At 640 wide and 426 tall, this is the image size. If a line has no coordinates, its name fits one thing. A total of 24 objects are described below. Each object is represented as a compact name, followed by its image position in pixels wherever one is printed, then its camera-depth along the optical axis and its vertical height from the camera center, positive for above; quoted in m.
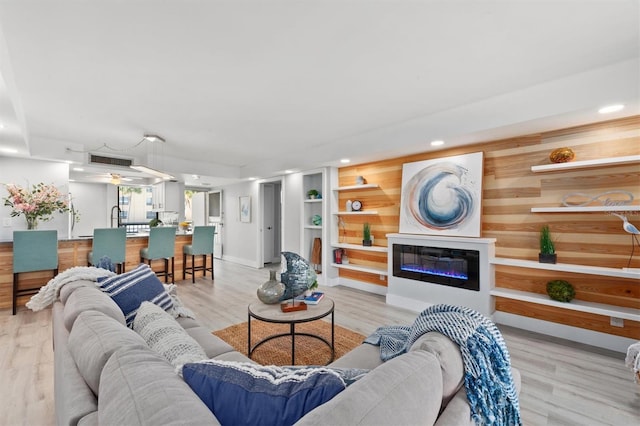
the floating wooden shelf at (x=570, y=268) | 2.54 -0.52
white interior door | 7.21 -0.19
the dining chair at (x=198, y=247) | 5.35 -0.56
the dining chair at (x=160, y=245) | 4.78 -0.48
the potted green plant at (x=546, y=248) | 2.99 -0.35
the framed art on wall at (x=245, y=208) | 7.21 +0.21
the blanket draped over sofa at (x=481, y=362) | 1.04 -0.58
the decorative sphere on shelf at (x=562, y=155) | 2.92 +0.61
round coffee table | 2.18 -0.77
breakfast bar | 3.85 -0.64
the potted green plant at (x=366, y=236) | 4.72 -0.33
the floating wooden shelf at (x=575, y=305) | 2.58 -0.87
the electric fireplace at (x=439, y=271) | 3.39 -0.73
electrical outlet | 2.73 -1.02
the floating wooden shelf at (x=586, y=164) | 2.58 +0.48
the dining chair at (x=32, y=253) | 3.63 -0.46
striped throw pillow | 1.97 -0.52
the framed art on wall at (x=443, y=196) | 3.58 +0.26
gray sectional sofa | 0.67 -0.47
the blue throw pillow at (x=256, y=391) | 0.77 -0.48
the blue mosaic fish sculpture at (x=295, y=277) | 2.46 -0.52
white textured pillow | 1.24 -0.59
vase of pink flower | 3.93 +0.21
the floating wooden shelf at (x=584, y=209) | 2.55 +0.06
